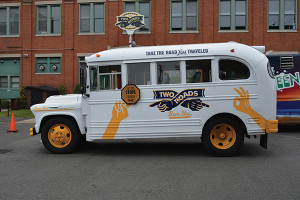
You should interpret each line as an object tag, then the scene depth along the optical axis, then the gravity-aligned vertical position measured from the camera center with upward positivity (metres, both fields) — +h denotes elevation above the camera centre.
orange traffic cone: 11.30 -1.16
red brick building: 21.45 +5.76
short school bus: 6.72 +0.13
